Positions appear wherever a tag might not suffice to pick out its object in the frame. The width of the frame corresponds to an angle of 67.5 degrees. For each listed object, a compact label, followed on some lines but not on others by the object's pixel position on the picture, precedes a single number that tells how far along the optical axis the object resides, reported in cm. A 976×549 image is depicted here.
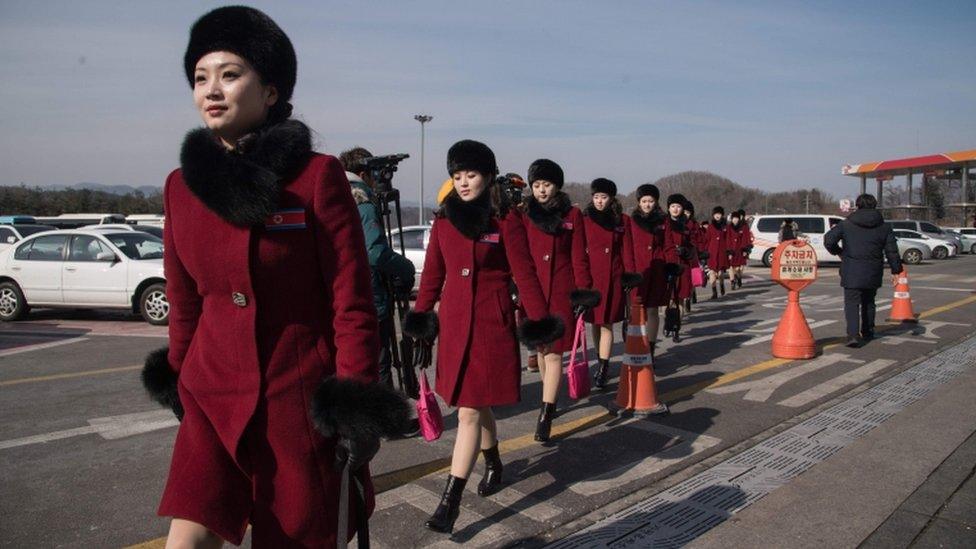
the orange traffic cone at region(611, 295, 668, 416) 579
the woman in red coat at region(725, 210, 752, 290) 1666
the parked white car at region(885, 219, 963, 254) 3083
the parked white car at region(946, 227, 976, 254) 3489
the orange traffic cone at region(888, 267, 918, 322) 1099
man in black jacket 888
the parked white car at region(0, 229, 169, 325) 1151
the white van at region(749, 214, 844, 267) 2517
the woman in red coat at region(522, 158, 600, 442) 561
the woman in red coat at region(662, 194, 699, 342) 960
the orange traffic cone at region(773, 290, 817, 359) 818
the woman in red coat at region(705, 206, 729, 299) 1575
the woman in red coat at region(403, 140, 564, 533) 380
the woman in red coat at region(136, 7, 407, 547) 193
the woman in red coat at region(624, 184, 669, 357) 779
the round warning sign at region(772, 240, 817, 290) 838
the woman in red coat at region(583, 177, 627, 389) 675
